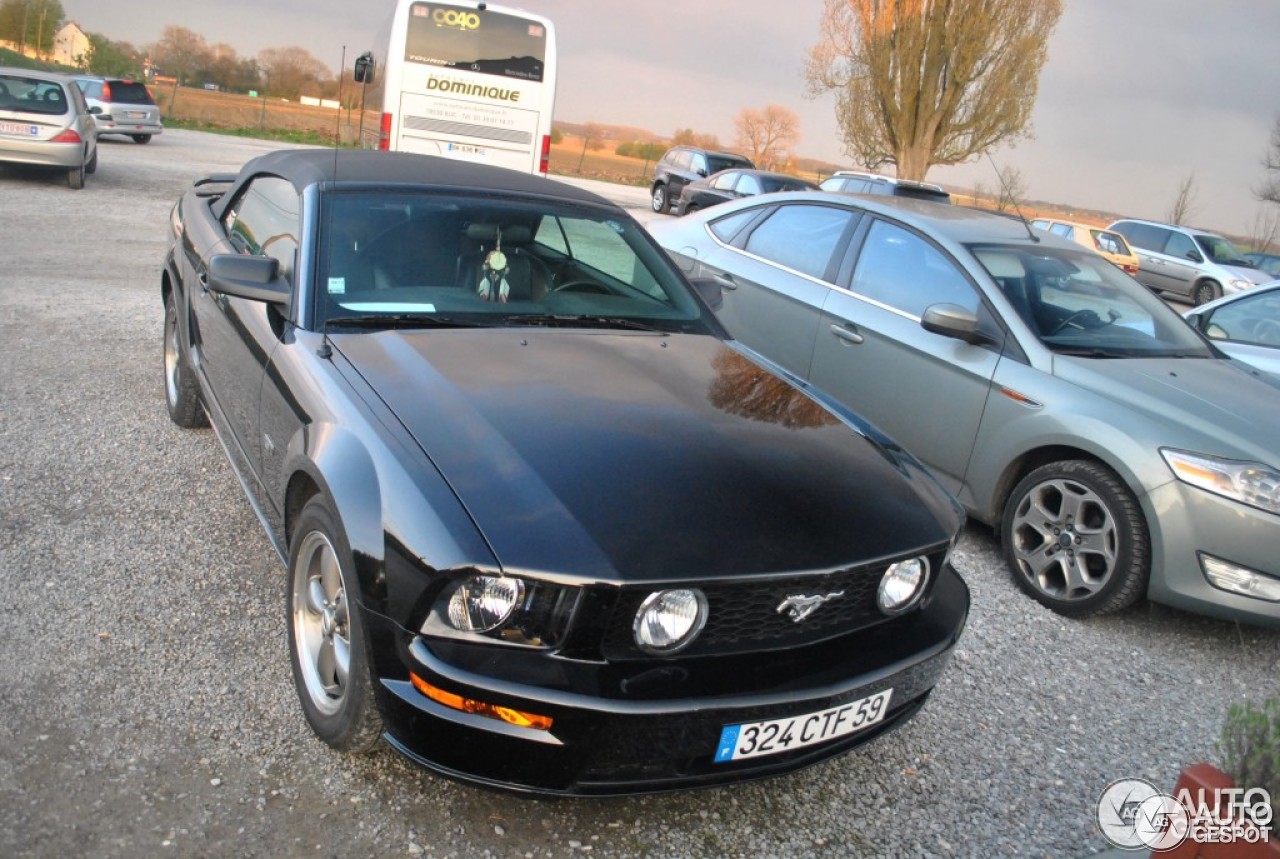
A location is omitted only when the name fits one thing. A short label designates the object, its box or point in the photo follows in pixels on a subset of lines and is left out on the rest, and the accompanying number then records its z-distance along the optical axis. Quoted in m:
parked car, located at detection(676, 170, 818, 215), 19.17
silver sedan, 3.85
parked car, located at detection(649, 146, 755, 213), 23.52
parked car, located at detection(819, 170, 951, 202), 14.83
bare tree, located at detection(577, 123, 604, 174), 40.16
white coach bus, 12.86
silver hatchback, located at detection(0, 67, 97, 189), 13.57
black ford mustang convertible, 2.20
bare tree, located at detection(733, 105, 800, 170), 46.78
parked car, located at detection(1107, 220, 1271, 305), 19.86
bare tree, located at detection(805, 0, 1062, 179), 34.09
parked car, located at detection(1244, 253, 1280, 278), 23.30
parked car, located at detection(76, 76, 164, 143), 23.10
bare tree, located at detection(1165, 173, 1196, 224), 39.59
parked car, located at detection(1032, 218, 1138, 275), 20.25
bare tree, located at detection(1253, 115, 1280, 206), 39.34
